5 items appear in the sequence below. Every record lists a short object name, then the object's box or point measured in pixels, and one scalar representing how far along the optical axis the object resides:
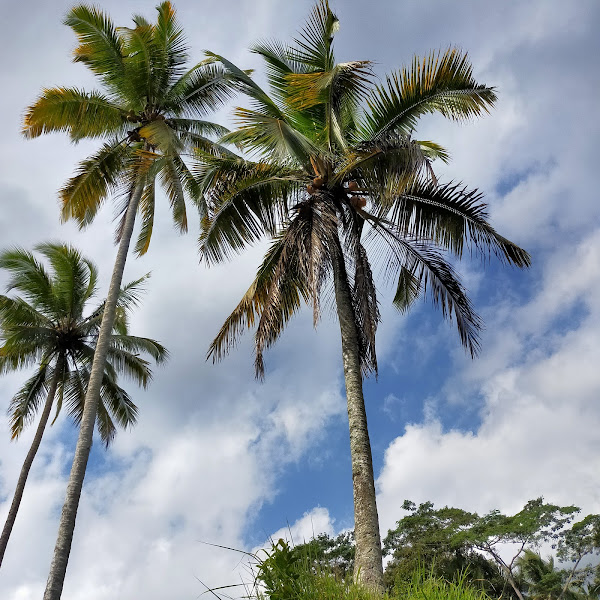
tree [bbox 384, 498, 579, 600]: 25.50
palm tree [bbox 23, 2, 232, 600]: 13.09
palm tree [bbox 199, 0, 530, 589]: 9.34
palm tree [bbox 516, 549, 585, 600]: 27.38
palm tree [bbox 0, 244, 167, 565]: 17.34
